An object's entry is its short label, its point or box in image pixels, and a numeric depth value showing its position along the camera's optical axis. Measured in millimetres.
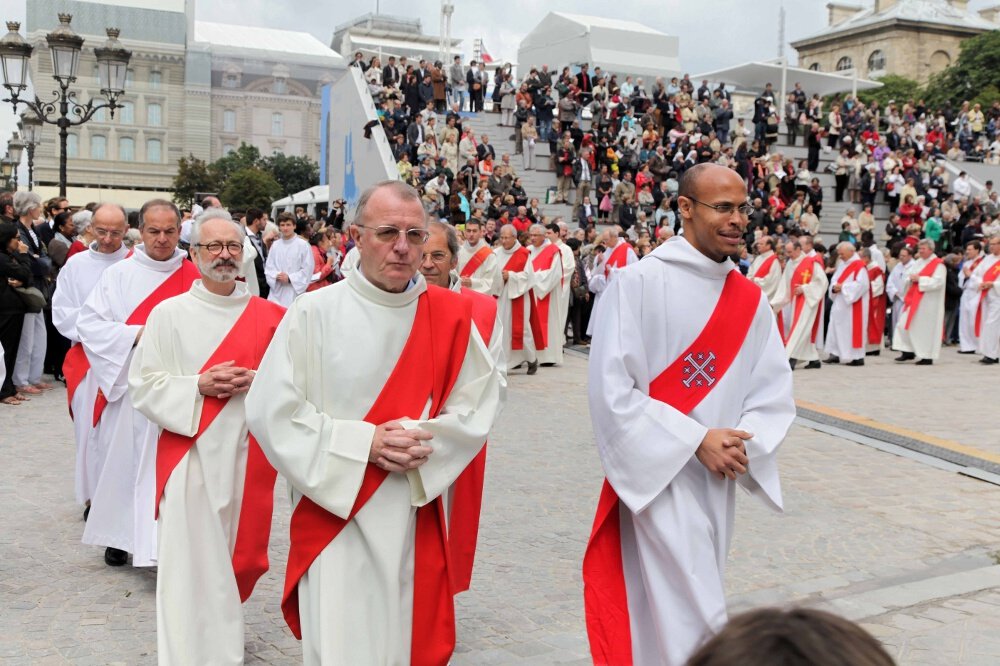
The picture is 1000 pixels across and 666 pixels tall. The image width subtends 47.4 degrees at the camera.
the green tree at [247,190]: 64562
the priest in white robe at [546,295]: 15086
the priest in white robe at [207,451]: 4270
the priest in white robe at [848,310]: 16781
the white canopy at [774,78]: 32156
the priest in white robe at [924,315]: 16875
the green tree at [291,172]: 78000
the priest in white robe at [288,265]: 14414
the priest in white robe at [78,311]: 6480
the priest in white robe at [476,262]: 13109
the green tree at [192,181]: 68375
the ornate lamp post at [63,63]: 13297
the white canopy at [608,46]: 35750
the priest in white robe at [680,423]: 3723
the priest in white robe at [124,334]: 5719
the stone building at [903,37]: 84188
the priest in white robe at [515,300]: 14828
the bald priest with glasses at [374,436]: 3393
